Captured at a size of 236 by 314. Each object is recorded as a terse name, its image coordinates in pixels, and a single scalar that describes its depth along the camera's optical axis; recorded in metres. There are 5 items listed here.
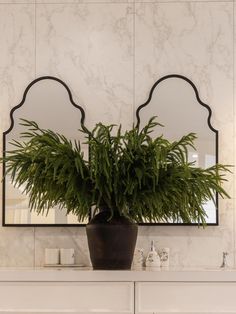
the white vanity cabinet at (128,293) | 3.33
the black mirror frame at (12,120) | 3.84
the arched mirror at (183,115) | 3.86
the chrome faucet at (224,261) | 3.75
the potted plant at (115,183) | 3.27
